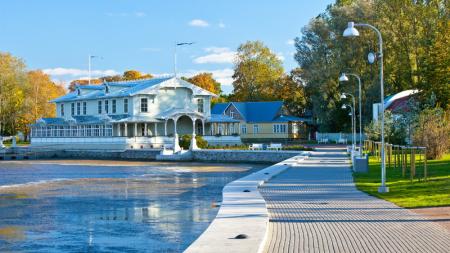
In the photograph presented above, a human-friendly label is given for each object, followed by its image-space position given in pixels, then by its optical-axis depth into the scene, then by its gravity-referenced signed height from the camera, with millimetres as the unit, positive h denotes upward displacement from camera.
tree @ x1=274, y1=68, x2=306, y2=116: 98312 +6470
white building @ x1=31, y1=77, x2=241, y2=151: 73938 +2187
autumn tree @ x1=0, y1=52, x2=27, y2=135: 93125 +7342
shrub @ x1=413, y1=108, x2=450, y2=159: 37781 -167
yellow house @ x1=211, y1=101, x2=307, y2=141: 93938 +2304
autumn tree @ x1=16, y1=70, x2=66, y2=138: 95188 +5835
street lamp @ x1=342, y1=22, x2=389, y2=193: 20031 +2190
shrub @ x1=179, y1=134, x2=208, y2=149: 65625 -503
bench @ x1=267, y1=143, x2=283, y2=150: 59812 -1021
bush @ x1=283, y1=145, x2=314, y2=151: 59638 -1149
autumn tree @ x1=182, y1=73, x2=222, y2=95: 117875 +10508
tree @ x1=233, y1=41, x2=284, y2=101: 108194 +11458
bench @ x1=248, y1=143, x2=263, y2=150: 60781 -1015
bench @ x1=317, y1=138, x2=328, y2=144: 82625 -592
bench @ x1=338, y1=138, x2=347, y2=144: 81744 -738
